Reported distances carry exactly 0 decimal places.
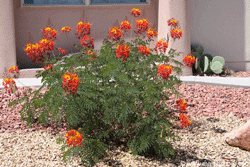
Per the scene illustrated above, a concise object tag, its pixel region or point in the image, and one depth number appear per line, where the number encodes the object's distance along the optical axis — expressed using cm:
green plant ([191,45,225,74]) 902
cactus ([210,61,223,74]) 904
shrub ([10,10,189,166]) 372
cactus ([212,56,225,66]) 923
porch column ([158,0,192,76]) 838
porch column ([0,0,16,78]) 801
